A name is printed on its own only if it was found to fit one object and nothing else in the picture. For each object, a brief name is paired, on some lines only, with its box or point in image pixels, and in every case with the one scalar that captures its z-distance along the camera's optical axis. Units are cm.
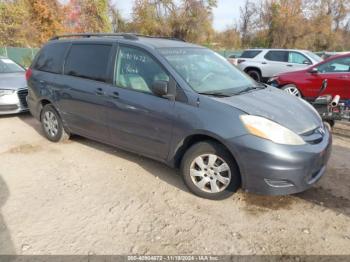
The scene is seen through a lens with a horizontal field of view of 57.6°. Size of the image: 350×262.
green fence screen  2010
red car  713
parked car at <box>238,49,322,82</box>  1166
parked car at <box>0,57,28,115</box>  709
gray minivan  319
